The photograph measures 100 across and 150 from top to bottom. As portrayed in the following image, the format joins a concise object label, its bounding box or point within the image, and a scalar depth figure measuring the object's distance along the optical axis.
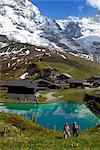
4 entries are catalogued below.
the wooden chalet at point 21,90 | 61.21
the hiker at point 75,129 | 17.88
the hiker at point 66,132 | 16.64
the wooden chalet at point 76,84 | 82.70
